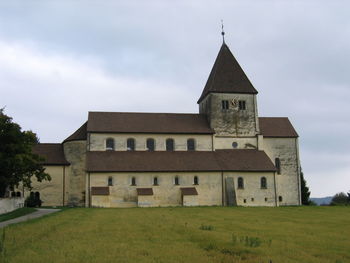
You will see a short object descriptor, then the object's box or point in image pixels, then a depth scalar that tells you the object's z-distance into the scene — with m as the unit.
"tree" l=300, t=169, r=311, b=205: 68.81
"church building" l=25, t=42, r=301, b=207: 54.44
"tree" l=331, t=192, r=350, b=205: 104.41
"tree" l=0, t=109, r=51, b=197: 42.16
